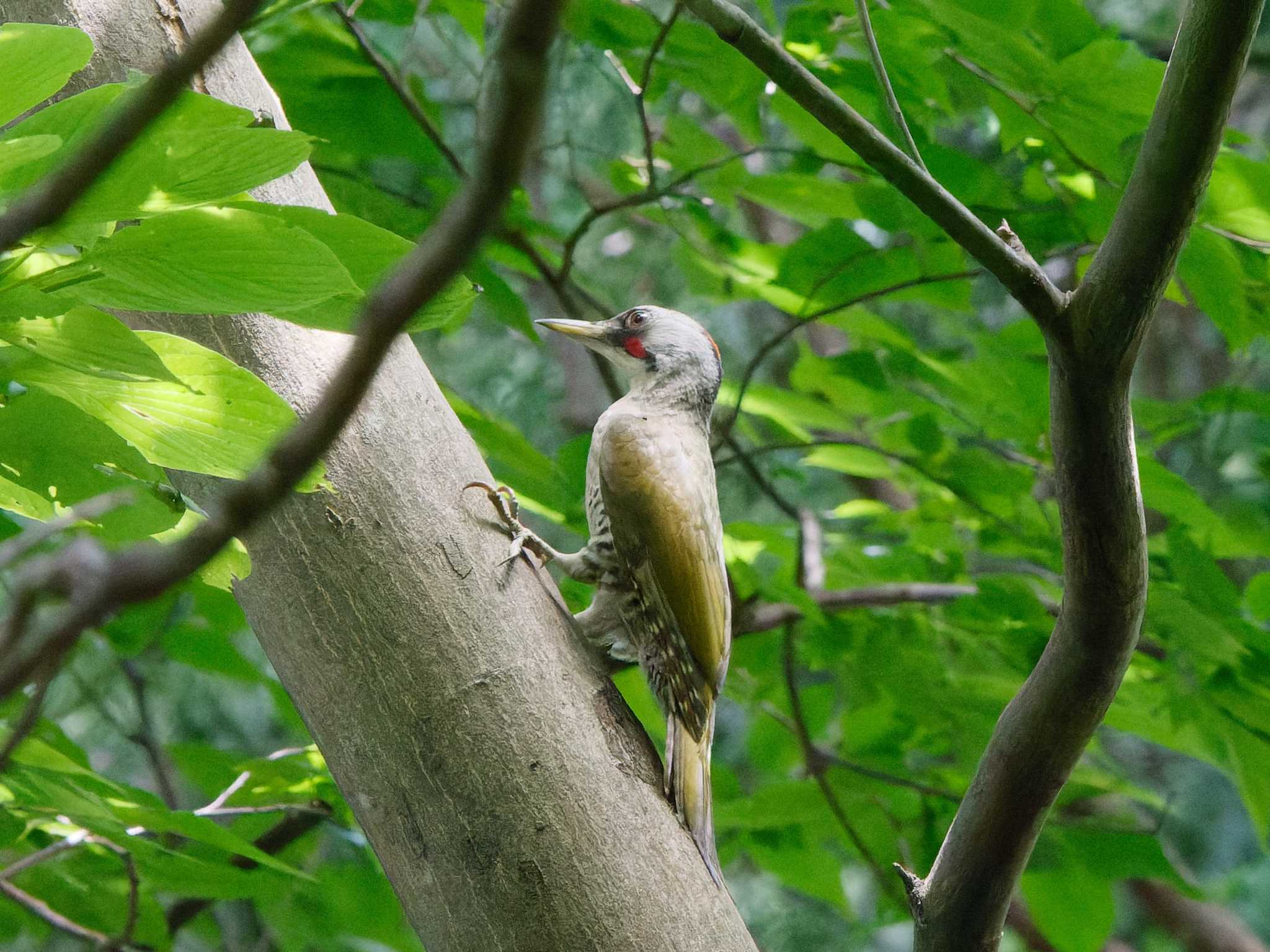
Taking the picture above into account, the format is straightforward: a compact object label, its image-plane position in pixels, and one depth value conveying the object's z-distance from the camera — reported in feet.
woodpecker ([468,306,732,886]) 25.03
